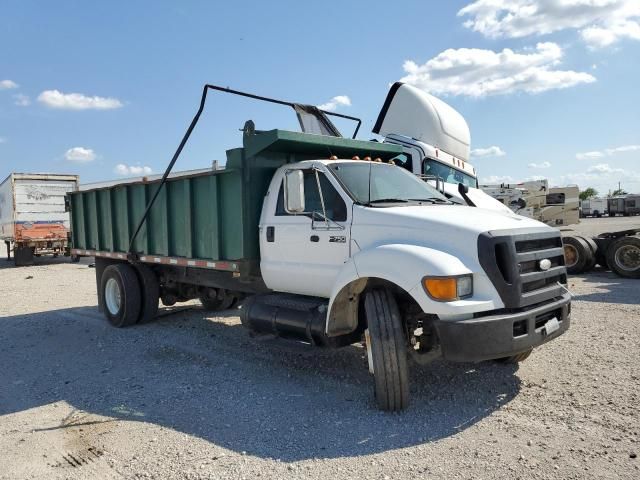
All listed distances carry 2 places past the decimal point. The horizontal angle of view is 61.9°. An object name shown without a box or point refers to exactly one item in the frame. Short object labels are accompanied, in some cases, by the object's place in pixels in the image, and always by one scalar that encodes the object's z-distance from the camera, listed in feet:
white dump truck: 14.14
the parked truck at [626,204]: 186.92
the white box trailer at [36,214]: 67.31
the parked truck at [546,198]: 68.44
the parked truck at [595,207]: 191.11
